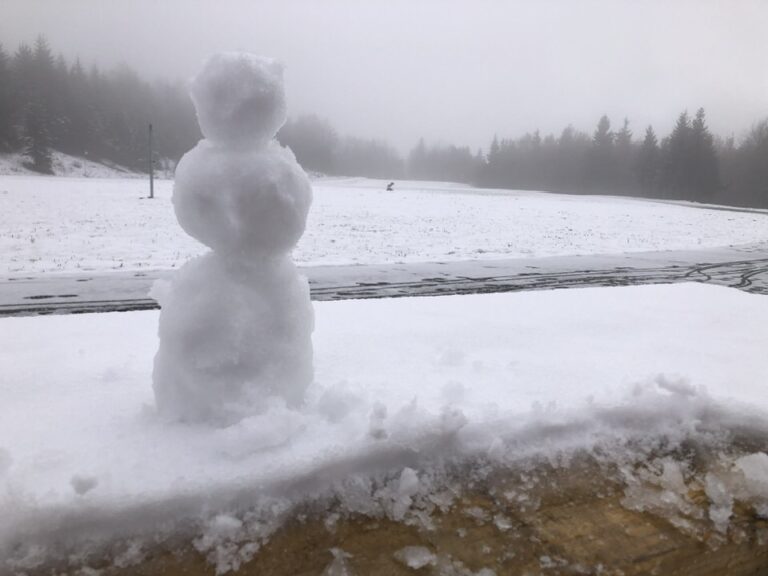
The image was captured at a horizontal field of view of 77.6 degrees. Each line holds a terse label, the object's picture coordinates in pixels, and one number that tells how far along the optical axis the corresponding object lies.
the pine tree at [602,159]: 66.62
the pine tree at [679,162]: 57.53
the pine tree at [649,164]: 61.12
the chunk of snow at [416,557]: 1.57
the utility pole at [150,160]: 25.02
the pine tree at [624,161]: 66.81
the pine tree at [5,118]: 59.38
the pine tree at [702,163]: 56.91
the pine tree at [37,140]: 56.91
